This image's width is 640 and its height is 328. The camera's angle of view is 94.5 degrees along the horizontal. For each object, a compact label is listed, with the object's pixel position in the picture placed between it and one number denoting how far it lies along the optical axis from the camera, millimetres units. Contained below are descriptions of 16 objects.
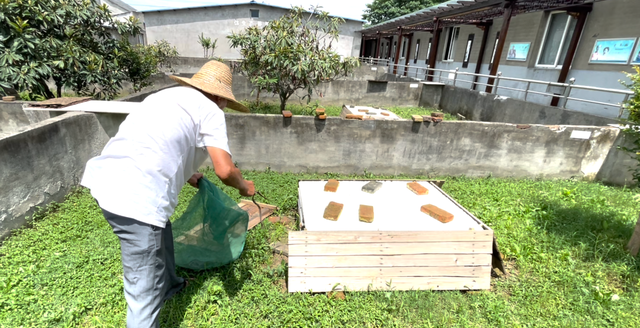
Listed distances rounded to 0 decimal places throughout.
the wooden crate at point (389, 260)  2430
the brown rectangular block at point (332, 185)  3293
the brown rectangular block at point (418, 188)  3292
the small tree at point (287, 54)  6102
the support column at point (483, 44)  12289
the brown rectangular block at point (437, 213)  2789
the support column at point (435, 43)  12981
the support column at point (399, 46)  17453
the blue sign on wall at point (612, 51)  7266
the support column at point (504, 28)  8670
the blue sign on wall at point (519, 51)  10398
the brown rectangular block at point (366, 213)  2737
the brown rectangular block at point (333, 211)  2742
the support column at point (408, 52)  19234
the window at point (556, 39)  9055
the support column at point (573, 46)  8328
